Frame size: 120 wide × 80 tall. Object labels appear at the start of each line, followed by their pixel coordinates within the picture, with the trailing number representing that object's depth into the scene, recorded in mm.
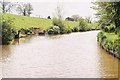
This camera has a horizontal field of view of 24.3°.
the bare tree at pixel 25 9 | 92525
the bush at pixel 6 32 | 32500
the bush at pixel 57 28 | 57581
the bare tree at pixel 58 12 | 65306
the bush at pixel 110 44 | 19716
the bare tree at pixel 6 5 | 79250
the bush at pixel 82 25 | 70750
